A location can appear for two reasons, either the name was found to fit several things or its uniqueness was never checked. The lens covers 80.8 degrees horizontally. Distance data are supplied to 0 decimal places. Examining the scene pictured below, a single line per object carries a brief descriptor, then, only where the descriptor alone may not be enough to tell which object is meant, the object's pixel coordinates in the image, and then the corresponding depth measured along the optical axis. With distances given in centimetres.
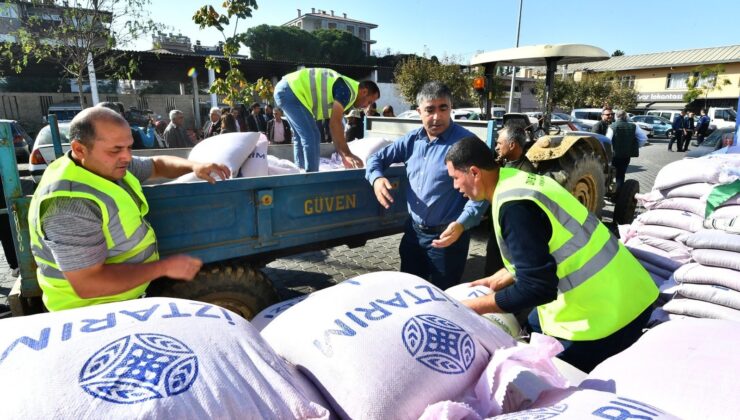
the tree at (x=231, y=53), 614
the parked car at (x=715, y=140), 981
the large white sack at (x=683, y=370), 116
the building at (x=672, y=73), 3388
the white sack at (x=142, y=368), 100
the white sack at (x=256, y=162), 294
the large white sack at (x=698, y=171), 268
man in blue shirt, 266
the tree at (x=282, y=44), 4875
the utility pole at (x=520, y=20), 1770
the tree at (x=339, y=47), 4889
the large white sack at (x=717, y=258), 212
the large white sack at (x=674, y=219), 292
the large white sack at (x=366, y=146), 402
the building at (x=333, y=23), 7362
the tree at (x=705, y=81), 3165
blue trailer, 212
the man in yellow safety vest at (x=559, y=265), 170
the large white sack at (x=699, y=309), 208
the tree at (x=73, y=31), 995
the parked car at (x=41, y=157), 521
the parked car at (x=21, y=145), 943
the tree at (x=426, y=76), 2378
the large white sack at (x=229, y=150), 277
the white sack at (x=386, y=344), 126
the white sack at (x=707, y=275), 211
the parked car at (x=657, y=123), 2184
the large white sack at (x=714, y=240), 217
